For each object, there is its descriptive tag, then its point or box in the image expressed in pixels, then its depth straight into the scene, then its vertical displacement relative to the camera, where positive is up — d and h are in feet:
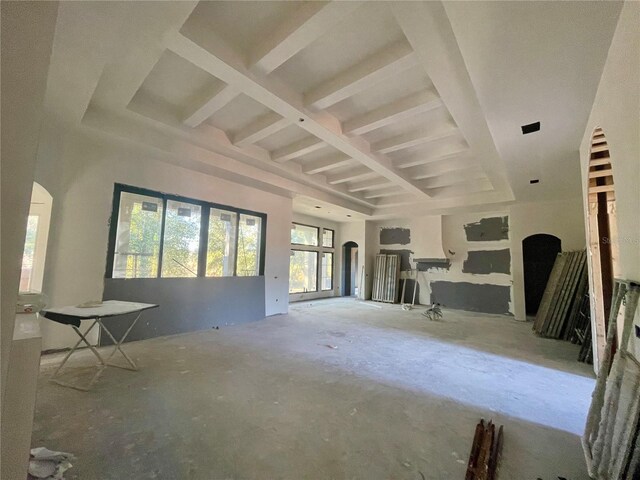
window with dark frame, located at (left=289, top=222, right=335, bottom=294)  29.53 +0.37
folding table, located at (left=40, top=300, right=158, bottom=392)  7.84 -1.83
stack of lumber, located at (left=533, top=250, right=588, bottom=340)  15.38 -1.95
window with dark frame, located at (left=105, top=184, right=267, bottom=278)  13.48 +1.23
